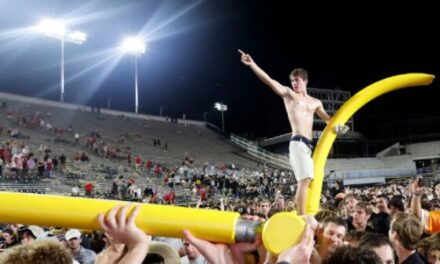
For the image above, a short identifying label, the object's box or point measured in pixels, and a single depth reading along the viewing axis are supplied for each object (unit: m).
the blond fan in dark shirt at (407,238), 3.72
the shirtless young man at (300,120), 4.95
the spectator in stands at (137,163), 26.66
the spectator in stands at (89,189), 18.95
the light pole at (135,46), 39.44
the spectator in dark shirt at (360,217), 5.48
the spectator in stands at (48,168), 19.88
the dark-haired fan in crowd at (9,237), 6.83
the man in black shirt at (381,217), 6.05
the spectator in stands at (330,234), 3.48
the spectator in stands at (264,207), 9.07
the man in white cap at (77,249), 5.45
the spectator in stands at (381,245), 3.00
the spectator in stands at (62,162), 22.05
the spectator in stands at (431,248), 3.53
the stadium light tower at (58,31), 33.62
